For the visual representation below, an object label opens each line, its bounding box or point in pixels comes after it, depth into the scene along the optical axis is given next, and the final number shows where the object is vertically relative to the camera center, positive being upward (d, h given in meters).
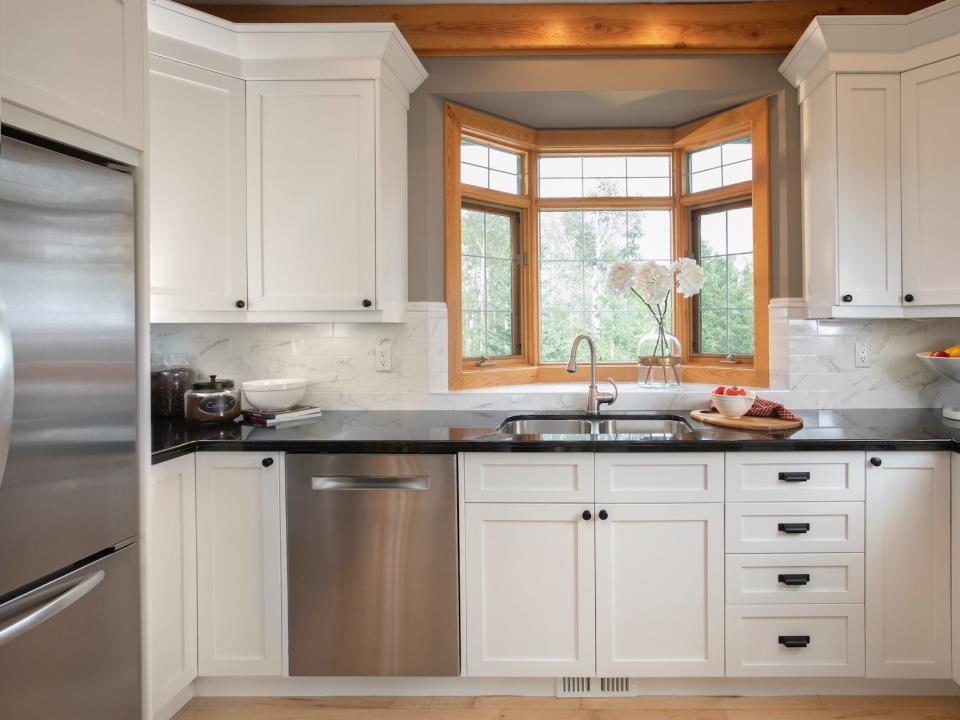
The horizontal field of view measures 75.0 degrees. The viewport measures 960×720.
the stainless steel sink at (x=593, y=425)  2.61 -0.28
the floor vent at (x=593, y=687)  2.19 -1.15
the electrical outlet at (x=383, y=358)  2.77 +0.01
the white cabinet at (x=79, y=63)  1.25 +0.66
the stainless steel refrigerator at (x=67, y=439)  1.25 -0.17
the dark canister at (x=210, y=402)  2.43 -0.16
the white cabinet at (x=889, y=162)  2.33 +0.74
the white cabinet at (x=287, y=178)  2.37 +0.70
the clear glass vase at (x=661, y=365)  2.88 -0.03
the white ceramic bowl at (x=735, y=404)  2.38 -0.18
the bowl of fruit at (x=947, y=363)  2.41 -0.03
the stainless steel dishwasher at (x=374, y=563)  2.09 -0.68
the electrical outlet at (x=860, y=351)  2.72 +0.02
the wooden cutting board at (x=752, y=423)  2.25 -0.24
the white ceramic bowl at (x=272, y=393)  2.50 -0.13
